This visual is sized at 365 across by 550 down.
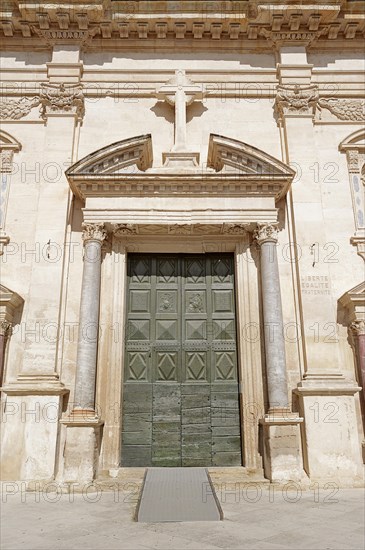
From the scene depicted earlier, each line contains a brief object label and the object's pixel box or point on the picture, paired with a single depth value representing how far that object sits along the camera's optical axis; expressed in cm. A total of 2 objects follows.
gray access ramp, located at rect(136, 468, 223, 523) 526
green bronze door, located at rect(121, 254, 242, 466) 891
